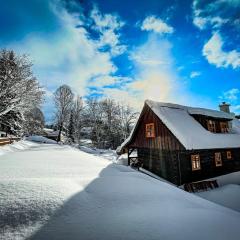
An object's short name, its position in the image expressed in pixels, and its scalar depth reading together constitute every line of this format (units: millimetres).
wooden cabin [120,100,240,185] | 14617
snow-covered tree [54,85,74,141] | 36844
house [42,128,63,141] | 49991
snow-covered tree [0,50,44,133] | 18875
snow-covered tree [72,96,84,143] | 39781
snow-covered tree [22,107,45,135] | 32081
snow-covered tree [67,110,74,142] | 42281
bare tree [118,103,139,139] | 42694
